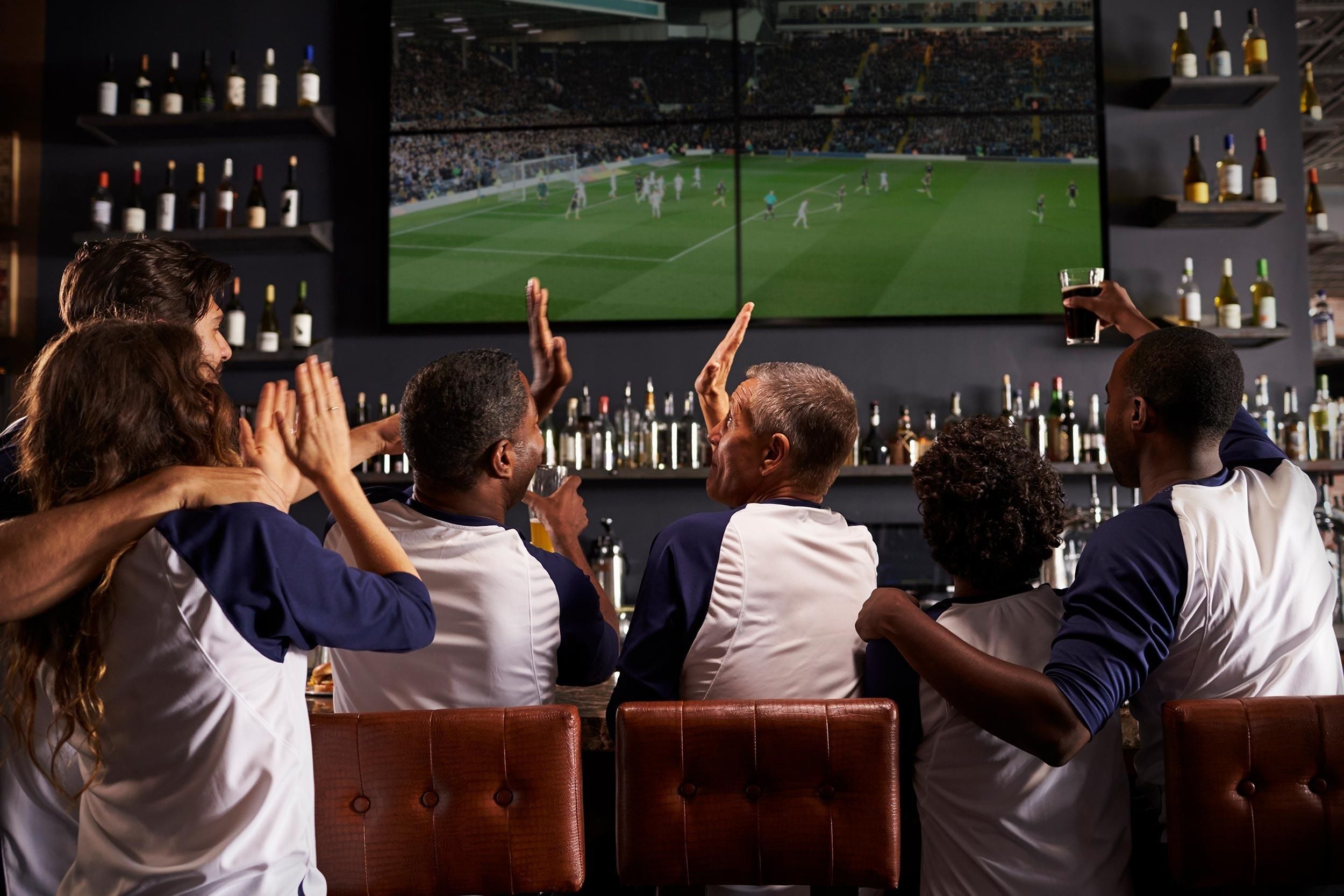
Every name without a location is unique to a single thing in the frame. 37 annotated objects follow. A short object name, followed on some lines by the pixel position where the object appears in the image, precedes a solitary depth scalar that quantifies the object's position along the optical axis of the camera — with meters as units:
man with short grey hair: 1.52
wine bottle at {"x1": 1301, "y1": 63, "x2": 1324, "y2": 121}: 4.20
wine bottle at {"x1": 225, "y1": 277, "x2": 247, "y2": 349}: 4.19
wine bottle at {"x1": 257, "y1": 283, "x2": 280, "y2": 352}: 4.34
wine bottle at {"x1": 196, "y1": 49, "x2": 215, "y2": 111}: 4.26
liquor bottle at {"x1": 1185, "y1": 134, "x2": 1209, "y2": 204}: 4.02
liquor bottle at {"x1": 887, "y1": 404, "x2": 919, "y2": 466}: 4.05
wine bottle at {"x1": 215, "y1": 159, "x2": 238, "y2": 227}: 4.27
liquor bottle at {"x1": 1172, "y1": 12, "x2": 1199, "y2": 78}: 4.01
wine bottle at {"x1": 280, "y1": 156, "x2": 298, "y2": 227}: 4.22
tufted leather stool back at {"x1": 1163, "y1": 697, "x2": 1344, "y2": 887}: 1.31
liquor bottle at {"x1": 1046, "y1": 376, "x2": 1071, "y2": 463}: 4.01
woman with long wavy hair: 1.06
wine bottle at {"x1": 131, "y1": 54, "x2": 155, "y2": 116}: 4.24
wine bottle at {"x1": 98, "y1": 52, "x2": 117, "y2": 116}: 4.23
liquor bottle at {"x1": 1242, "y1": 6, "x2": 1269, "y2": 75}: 3.98
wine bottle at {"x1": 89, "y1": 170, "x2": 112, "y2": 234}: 4.24
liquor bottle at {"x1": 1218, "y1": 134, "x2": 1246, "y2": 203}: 3.95
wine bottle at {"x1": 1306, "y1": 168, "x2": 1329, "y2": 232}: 4.34
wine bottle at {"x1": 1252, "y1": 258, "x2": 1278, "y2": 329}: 3.89
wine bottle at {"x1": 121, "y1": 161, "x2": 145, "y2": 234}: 4.20
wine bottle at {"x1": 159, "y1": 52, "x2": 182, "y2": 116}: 4.22
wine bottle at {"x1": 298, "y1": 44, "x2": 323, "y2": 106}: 4.20
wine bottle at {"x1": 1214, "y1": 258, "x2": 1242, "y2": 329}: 3.91
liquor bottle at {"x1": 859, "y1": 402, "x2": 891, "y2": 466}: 4.12
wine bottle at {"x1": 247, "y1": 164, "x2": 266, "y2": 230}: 4.21
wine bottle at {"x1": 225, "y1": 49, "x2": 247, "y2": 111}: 4.22
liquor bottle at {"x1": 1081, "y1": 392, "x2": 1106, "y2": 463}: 3.98
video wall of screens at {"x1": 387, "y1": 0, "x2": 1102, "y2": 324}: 4.14
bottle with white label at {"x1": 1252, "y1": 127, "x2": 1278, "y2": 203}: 3.95
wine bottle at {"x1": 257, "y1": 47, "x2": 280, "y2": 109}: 4.20
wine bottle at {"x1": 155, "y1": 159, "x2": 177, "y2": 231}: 4.22
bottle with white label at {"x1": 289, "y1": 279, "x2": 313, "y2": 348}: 4.19
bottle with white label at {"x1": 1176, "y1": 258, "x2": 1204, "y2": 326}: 3.94
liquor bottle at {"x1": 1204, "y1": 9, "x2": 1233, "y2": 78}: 3.97
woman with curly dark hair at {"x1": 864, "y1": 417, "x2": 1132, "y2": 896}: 1.35
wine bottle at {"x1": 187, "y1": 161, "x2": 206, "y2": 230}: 4.28
